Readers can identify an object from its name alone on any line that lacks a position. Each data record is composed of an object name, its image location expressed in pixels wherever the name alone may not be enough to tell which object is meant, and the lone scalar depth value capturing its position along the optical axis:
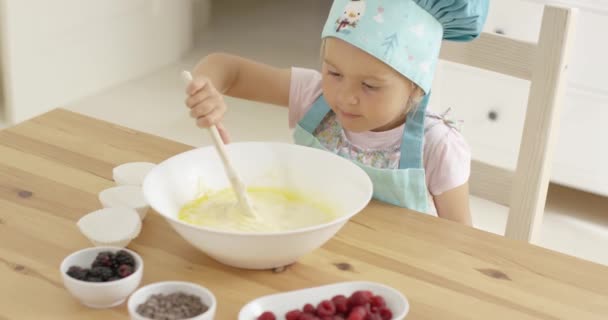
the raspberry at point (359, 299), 1.03
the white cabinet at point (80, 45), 3.07
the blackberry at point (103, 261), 1.08
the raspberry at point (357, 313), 0.99
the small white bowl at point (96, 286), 1.03
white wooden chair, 1.39
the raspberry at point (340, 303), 1.03
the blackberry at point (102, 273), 1.06
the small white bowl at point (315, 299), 1.03
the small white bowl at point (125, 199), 1.25
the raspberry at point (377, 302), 1.04
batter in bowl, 1.21
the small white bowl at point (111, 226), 1.16
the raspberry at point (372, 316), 1.01
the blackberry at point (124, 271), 1.06
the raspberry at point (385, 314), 1.03
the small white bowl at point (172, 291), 0.99
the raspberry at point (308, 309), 1.02
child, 1.37
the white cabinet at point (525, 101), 2.74
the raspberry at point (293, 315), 1.01
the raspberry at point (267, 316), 1.02
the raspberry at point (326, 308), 1.01
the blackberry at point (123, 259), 1.09
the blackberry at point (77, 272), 1.05
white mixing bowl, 1.08
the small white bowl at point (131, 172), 1.33
